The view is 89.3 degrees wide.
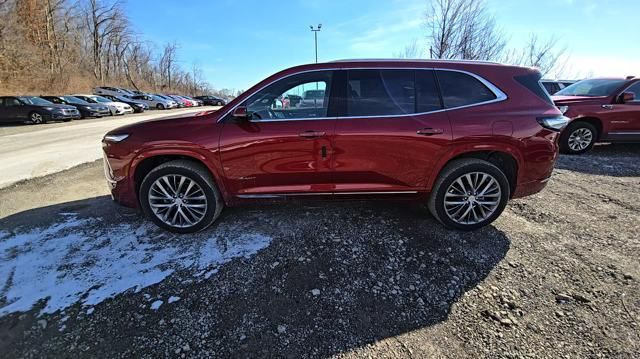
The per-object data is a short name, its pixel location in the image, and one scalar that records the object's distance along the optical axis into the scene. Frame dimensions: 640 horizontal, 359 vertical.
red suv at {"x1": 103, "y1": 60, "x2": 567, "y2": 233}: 3.36
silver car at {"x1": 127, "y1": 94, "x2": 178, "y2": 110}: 34.44
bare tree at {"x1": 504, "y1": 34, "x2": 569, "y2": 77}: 25.97
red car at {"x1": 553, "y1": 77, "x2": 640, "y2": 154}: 7.21
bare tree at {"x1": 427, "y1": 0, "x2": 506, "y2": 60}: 19.47
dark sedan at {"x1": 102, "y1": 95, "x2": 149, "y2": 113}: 28.72
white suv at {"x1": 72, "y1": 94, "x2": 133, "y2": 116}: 23.16
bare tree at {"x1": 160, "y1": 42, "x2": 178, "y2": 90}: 69.50
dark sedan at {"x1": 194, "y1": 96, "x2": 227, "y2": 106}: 51.22
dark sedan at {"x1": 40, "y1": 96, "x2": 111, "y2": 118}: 20.34
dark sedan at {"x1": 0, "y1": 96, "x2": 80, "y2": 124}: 16.70
